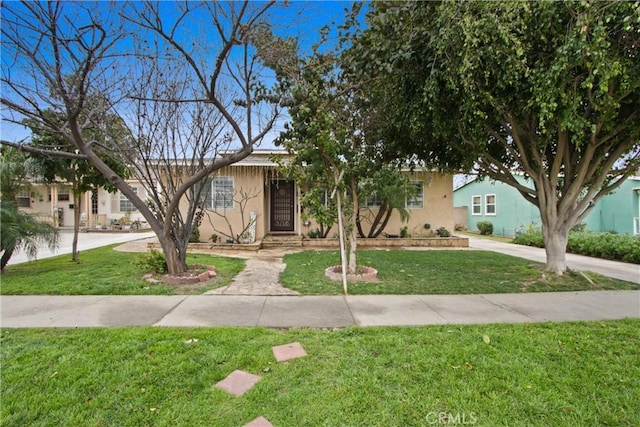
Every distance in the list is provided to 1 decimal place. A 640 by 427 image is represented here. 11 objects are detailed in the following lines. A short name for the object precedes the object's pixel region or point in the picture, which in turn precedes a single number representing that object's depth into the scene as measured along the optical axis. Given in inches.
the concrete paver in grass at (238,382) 101.8
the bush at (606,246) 356.8
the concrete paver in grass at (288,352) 122.4
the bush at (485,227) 751.7
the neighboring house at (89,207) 860.6
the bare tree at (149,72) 193.9
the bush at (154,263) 270.7
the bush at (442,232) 517.0
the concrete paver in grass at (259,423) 85.5
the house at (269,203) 490.0
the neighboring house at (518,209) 562.6
